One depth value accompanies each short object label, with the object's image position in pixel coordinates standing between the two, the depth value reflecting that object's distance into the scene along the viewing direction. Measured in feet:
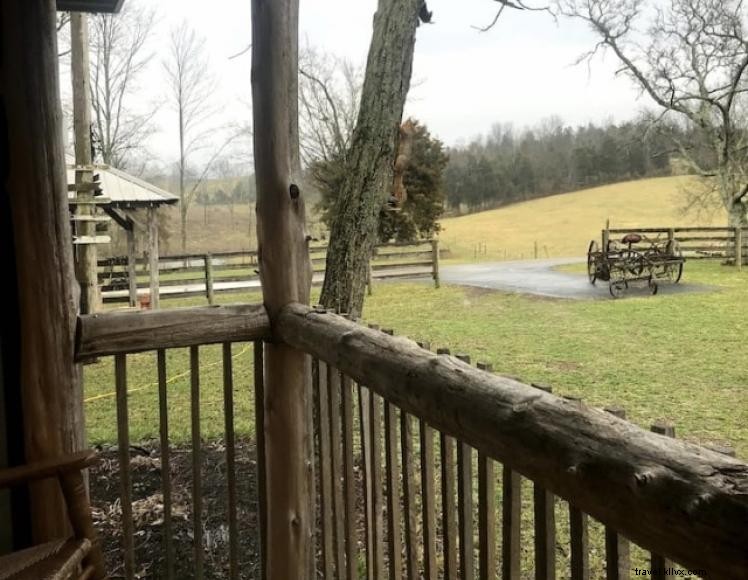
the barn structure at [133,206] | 26.13
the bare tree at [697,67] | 34.50
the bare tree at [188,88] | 28.37
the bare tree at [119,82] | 26.32
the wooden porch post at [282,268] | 5.43
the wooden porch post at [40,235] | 4.86
